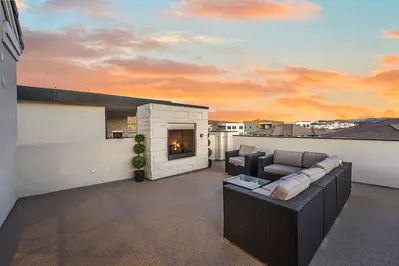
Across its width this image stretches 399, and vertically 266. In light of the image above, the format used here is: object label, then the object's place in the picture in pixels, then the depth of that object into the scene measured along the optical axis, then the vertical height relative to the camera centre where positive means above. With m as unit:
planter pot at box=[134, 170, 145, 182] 4.93 -1.28
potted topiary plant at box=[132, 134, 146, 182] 4.96 -0.83
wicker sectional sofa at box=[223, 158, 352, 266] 1.61 -0.96
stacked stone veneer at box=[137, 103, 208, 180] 5.07 -0.10
